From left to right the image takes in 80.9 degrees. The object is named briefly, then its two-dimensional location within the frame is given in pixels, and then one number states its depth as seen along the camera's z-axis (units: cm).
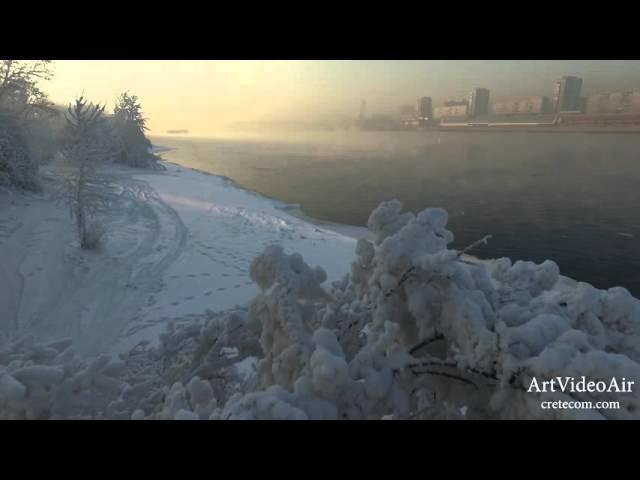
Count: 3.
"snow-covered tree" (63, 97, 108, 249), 1388
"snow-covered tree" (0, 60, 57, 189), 1858
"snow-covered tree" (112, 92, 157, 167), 4294
